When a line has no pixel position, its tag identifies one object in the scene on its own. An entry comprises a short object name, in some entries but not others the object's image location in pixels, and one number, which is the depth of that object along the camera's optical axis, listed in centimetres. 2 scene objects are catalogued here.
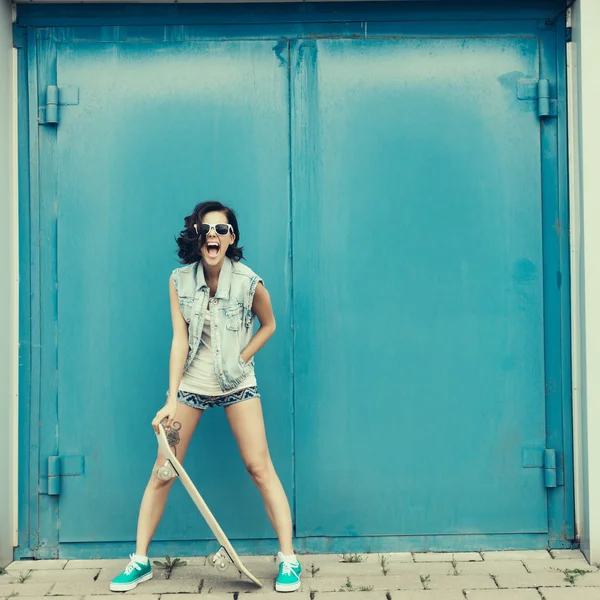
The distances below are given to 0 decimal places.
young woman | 433
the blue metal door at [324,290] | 487
